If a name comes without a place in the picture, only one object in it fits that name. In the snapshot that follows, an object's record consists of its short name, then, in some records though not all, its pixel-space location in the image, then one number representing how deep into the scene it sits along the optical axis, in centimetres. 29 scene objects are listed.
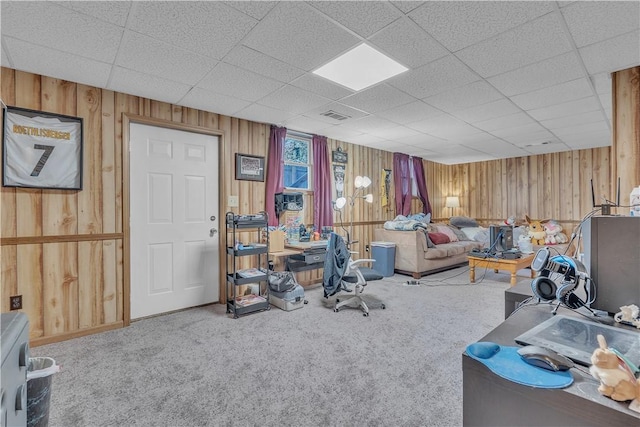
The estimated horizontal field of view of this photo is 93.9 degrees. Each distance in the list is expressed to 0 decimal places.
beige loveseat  502
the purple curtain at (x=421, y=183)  677
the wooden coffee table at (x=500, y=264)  425
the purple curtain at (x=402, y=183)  627
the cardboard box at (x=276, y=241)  388
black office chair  323
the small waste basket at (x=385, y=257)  520
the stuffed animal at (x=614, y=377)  63
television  445
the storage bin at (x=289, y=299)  347
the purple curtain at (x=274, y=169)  413
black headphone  117
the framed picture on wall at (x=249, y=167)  389
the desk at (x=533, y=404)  63
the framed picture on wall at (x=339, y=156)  510
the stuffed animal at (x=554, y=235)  604
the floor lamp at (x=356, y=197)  472
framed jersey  250
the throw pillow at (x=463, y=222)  706
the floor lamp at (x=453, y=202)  776
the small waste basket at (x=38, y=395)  126
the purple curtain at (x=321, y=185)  473
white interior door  323
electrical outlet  252
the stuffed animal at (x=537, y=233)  611
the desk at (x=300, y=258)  384
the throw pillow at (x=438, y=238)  559
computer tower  109
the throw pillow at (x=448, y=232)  610
